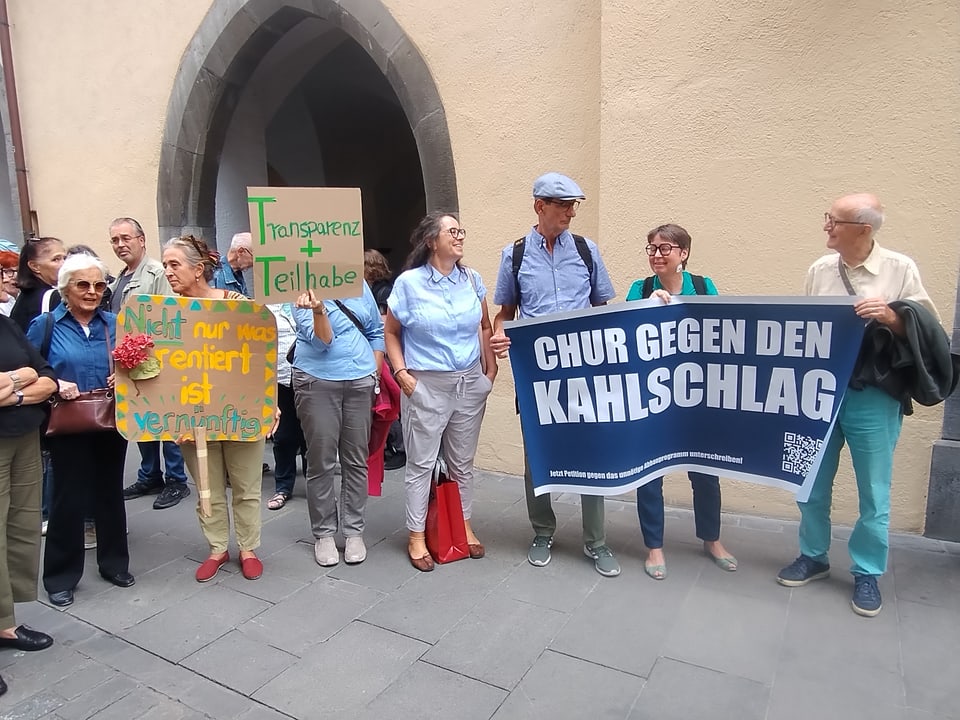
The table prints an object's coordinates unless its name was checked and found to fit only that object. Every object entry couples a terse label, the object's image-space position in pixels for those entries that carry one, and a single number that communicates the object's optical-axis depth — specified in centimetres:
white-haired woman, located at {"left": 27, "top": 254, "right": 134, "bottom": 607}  323
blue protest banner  304
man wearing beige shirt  285
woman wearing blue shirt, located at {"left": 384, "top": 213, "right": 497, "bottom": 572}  337
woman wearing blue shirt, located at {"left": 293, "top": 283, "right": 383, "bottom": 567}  348
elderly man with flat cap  336
